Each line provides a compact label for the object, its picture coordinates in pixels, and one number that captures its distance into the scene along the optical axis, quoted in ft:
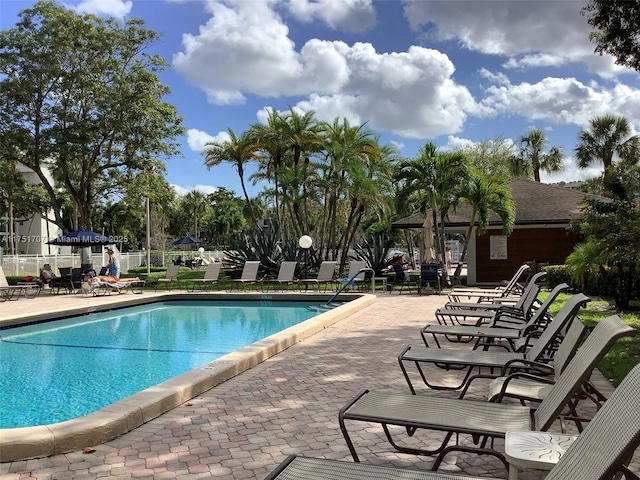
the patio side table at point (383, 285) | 56.34
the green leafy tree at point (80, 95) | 71.00
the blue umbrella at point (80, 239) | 66.18
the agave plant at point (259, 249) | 71.05
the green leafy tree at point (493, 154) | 127.44
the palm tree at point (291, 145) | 77.05
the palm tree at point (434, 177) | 60.08
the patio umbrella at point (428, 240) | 62.58
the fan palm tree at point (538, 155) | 127.95
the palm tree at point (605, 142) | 103.60
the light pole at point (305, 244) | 69.41
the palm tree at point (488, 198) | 60.08
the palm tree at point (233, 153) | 84.79
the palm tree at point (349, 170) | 73.51
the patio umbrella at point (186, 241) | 132.00
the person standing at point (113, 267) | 62.95
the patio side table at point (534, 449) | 7.71
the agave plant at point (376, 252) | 66.28
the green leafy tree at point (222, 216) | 247.29
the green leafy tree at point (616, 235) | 32.30
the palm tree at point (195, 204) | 243.81
